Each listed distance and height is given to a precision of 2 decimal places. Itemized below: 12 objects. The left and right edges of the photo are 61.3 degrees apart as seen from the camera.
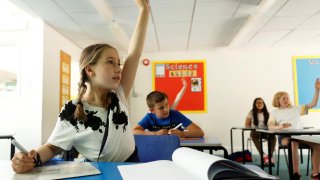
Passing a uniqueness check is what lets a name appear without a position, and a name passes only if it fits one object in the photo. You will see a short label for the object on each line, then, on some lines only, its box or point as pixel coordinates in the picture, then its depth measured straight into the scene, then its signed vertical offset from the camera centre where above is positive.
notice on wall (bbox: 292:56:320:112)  5.87 +0.56
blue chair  1.47 -0.23
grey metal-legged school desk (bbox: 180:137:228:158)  2.06 -0.31
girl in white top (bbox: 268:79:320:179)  4.16 -0.15
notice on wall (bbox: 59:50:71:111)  4.74 +0.57
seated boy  2.57 -0.15
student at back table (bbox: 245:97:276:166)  4.87 -0.26
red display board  6.09 +0.55
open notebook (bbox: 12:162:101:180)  0.66 -0.17
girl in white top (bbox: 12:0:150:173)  0.92 -0.04
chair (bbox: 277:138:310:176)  3.38 -0.58
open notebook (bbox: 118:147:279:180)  0.51 -0.14
